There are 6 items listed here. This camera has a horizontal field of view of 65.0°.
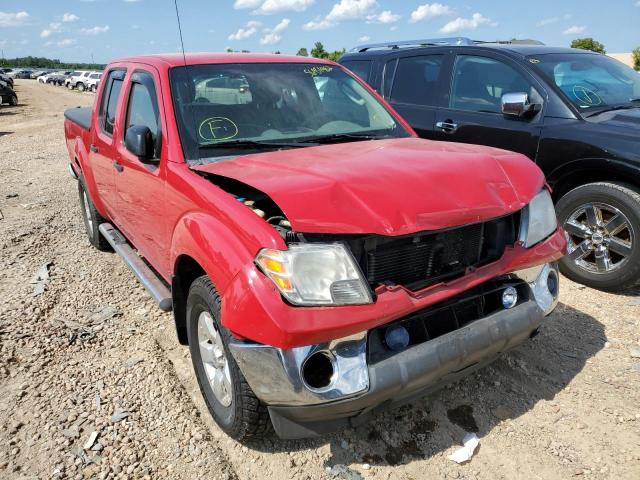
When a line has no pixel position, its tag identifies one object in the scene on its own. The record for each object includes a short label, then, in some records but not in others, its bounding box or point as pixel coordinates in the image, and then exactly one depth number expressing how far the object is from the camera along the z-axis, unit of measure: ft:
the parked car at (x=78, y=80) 155.53
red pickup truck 6.39
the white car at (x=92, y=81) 147.89
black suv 12.82
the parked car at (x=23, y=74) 264.11
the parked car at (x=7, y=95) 89.92
